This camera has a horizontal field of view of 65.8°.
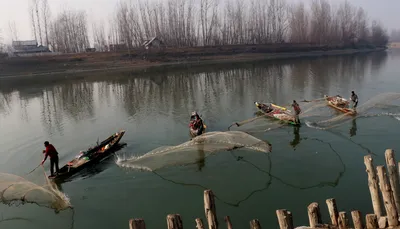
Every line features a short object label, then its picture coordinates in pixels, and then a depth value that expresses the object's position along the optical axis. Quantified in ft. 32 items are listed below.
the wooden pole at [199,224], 21.71
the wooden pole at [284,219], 21.52
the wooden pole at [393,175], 23.40
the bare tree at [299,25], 315.17
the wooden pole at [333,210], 23.13
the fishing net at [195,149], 42.83
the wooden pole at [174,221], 21.07
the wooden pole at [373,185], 23.61
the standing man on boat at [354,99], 64.64
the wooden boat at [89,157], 44.29
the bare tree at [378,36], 350.56
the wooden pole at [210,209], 22.31
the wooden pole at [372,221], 22.31
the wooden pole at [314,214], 22.53
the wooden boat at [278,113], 61.79
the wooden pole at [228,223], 22.80
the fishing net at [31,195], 36.24
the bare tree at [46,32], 260.13
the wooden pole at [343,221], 22.40
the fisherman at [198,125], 55.52
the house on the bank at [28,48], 231.73
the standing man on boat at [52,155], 41.88
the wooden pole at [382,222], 23.26
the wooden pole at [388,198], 22.90
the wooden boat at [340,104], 65.61
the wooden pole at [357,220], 22.68
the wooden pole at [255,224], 22.00
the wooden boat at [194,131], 55.46
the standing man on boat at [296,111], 60.64
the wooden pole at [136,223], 20.54
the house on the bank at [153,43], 256.73
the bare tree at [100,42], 284.41
